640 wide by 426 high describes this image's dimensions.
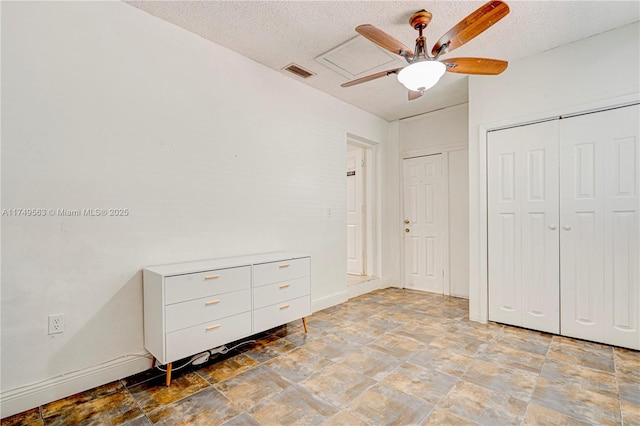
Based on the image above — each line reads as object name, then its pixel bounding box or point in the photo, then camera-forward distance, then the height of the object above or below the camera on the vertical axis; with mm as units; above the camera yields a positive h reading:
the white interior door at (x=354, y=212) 4750 +30
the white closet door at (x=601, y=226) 2369 -111
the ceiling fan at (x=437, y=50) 1672 +1076
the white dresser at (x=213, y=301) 1944 -647
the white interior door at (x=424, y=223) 4293 -142
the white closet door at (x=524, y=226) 2725 -124
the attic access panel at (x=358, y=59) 2578 +1450
